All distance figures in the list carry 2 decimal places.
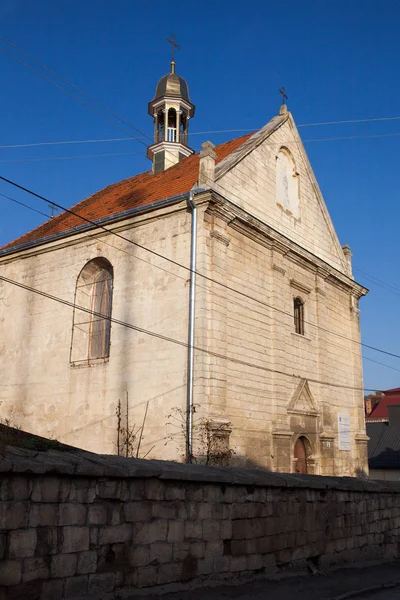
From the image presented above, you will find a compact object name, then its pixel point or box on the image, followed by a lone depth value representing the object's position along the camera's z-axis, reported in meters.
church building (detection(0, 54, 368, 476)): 14.09
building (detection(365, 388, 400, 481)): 32.50
